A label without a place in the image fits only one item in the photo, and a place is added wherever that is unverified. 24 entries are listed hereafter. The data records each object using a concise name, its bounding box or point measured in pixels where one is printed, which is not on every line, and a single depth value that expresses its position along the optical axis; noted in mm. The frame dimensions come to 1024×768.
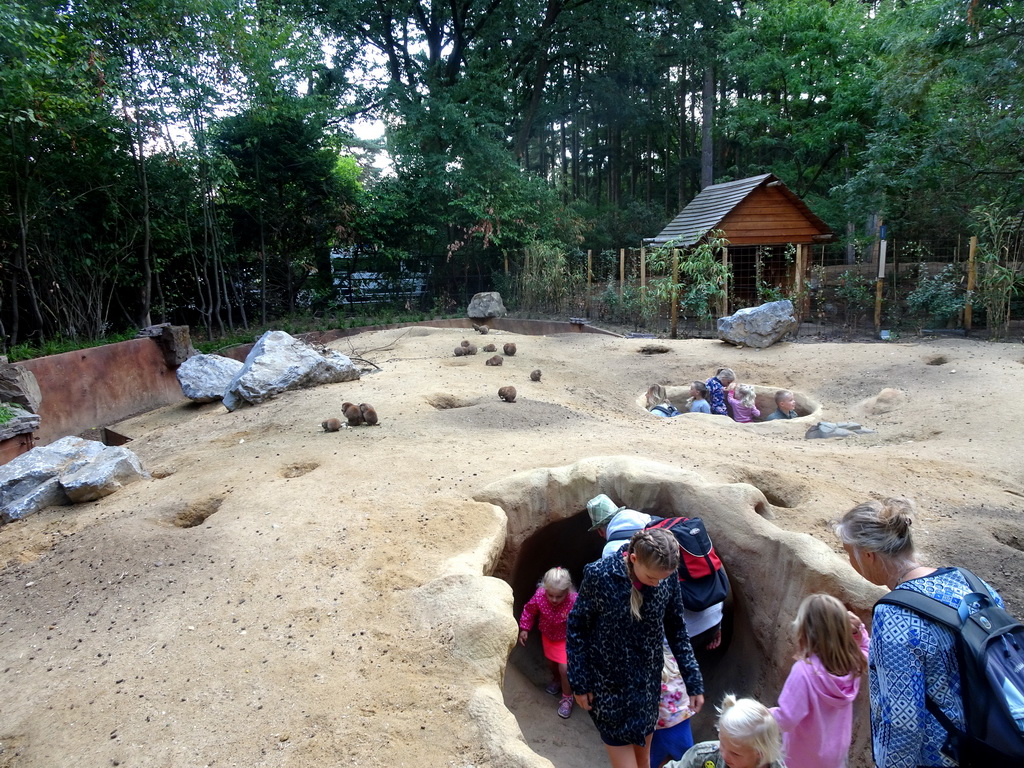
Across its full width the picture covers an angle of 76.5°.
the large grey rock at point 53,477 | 4730
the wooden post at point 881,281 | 11281
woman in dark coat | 2689
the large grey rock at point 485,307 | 15664
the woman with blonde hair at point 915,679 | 1788
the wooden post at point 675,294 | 12141
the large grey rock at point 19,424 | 5738
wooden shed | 12781
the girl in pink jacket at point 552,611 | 4195
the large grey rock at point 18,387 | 6371
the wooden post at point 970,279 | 10378
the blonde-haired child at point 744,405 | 8156
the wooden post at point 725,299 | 12133
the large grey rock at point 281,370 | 7699
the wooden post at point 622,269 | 13742
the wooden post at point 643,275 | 12852
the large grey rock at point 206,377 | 8695
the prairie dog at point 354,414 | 6137
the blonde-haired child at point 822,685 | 2510
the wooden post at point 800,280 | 12156
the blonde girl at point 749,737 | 2203
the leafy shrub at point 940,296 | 10844
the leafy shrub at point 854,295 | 11914
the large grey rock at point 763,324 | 10492
